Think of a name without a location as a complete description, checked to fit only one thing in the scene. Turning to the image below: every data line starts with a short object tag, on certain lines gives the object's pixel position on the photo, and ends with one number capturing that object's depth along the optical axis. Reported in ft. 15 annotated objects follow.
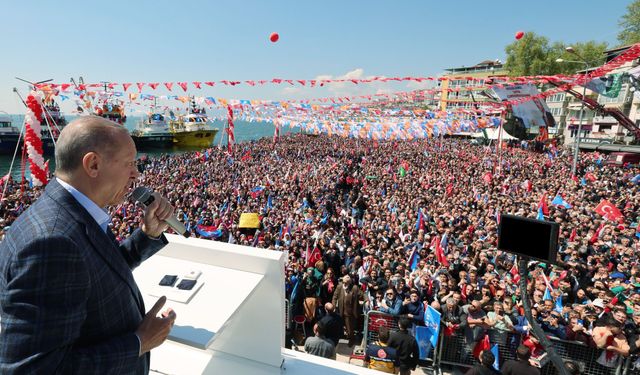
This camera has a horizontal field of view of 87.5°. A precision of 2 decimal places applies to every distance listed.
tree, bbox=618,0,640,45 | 126.62
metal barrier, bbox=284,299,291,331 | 18.06
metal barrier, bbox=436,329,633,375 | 16.01
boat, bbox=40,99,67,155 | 138.21
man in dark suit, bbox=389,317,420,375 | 15.23
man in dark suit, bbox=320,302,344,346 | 17.06
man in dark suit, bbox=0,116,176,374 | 3.07
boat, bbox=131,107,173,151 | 173.47
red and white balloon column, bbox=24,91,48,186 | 33.81
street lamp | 54.84
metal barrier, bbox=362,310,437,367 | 18.69
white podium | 6.46
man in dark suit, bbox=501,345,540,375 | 12.65
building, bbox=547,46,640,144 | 115.47
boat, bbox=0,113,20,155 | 137.28
